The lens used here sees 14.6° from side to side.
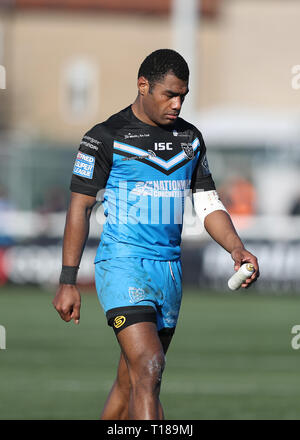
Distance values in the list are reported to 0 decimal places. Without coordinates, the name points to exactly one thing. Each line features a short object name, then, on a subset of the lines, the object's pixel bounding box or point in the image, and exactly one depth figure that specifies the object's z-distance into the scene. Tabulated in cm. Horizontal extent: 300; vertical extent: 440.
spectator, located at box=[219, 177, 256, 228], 2364
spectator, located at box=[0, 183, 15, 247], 2317
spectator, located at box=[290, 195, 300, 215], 2430
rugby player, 705
